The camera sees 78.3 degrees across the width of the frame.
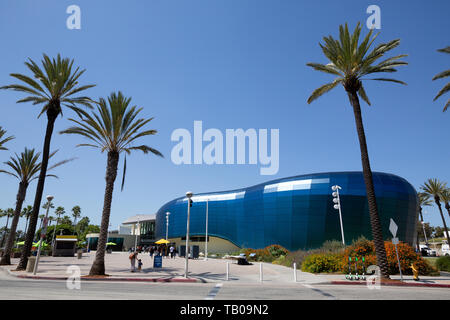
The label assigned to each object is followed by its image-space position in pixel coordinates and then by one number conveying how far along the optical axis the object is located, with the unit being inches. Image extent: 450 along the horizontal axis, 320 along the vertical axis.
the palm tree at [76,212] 5394.7
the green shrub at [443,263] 930.1
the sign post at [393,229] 619.8
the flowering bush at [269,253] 1543.7
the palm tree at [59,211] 4887.3
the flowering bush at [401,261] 753.6
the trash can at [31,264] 764.5
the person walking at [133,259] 772.8
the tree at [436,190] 2215.8
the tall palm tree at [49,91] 910.4
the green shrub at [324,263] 809.1
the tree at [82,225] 5384.8
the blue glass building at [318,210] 2037.4
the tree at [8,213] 4623.8
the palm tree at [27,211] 4359.0
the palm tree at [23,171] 1264.8
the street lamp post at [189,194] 763.8
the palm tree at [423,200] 2735.2
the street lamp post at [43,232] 704.8
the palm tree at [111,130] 771.1
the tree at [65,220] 4936.5
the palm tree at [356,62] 766.5
